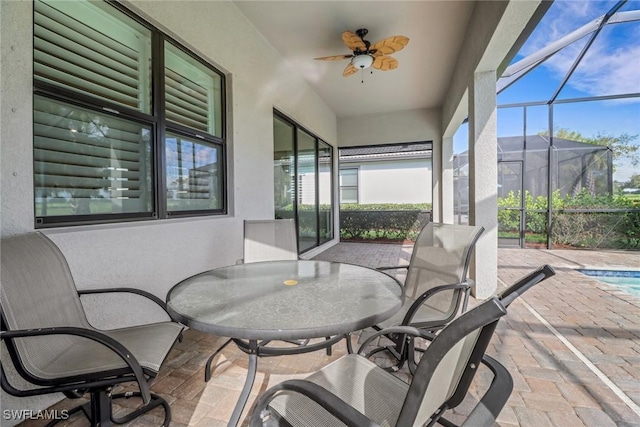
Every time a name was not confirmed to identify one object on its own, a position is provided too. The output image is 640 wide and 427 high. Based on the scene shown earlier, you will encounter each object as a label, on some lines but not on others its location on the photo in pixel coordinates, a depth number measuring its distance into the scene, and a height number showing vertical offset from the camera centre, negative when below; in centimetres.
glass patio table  113 -45
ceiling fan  342 +207
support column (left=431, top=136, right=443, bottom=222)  725 +78
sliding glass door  476 +58
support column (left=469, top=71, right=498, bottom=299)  334 +32
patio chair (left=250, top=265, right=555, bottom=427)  66 -56
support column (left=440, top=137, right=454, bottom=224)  716 +67
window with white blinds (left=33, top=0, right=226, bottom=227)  180 +71
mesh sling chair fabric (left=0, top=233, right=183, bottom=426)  120 -65
